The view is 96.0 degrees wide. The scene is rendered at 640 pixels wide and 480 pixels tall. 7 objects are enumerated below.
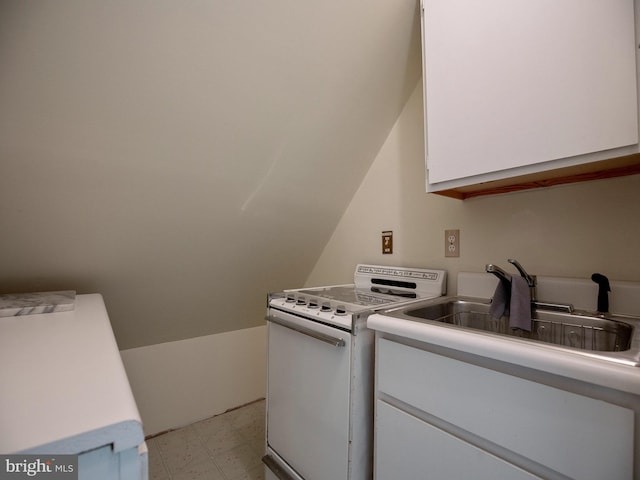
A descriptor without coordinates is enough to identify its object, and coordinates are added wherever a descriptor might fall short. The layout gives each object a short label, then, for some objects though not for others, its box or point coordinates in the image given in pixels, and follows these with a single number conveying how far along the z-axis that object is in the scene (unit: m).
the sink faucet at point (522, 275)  1.06
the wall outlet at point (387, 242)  1.80
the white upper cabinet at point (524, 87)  0.81
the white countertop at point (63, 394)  0.43
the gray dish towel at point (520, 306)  1.04
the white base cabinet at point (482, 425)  0.61
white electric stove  1.07
